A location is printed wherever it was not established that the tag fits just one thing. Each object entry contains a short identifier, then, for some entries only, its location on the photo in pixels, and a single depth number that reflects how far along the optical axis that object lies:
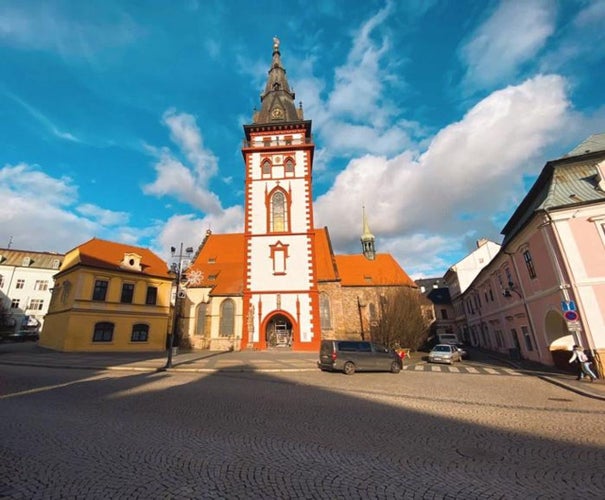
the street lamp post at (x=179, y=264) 17.91
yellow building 24.33
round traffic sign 12.46
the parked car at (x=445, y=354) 21.00
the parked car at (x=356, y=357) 15.02
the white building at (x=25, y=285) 45.05
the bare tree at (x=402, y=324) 25.12
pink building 13.44
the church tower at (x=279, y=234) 26.14
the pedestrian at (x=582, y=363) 12.19
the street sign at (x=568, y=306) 12.72
